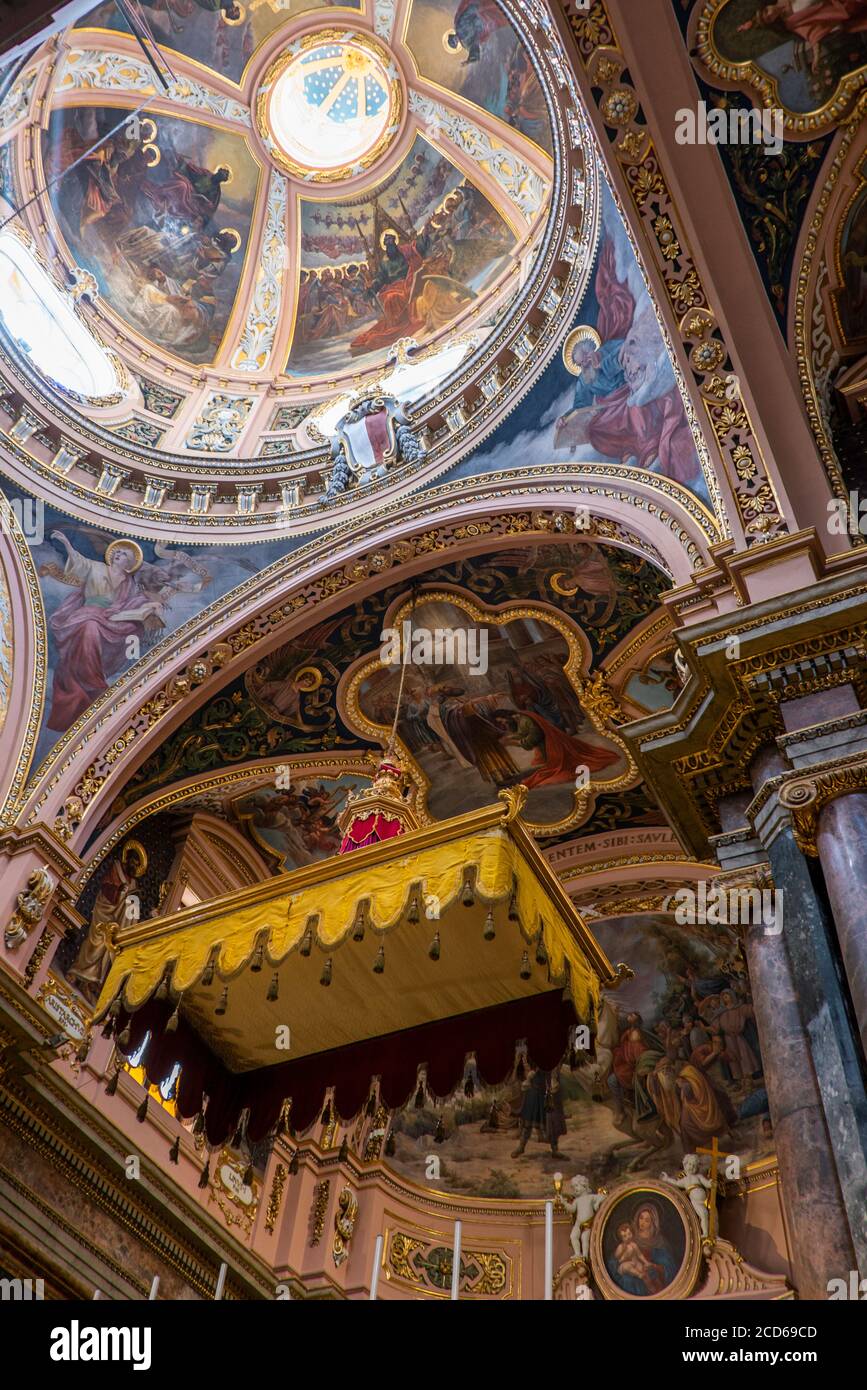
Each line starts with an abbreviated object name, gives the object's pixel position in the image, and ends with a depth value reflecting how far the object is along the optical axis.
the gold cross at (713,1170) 9.45
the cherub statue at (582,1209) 9.88
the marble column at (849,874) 4.42
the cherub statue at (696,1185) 9.52
